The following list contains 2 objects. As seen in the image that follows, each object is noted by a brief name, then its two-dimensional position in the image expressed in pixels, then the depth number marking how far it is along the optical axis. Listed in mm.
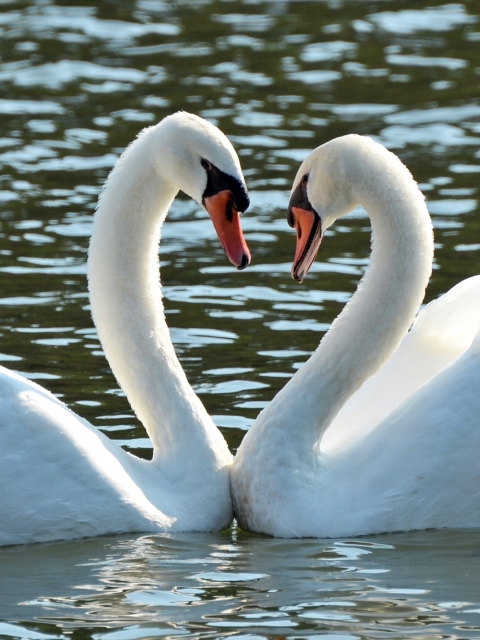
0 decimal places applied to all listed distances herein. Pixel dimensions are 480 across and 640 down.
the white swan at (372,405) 14680
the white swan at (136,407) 14336
